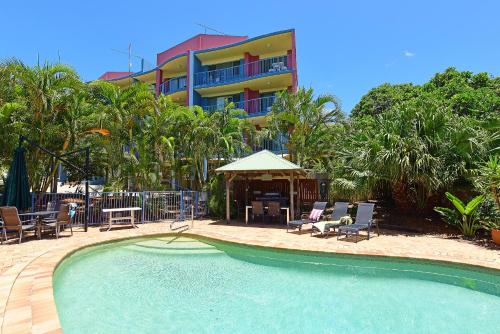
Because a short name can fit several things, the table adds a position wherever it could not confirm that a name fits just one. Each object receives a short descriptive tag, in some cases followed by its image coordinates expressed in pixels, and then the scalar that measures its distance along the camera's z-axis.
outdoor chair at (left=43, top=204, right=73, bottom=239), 9.85
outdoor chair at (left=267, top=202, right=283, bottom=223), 13.49
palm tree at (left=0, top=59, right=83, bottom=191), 12.32
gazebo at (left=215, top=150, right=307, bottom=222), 13.18
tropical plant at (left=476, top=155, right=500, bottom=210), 8.70
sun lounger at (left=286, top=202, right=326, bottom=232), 11.38
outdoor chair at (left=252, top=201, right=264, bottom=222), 13.73
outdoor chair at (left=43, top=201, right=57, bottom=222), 10.76
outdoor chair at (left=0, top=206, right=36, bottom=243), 8.69
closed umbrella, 9.95
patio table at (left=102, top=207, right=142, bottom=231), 11.76
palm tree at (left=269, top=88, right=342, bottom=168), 17.17
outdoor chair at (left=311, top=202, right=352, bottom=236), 10.69
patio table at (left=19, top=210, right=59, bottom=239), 9.62
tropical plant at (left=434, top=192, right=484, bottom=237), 9.84
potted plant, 9.02
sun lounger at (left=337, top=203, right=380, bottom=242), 9.77
